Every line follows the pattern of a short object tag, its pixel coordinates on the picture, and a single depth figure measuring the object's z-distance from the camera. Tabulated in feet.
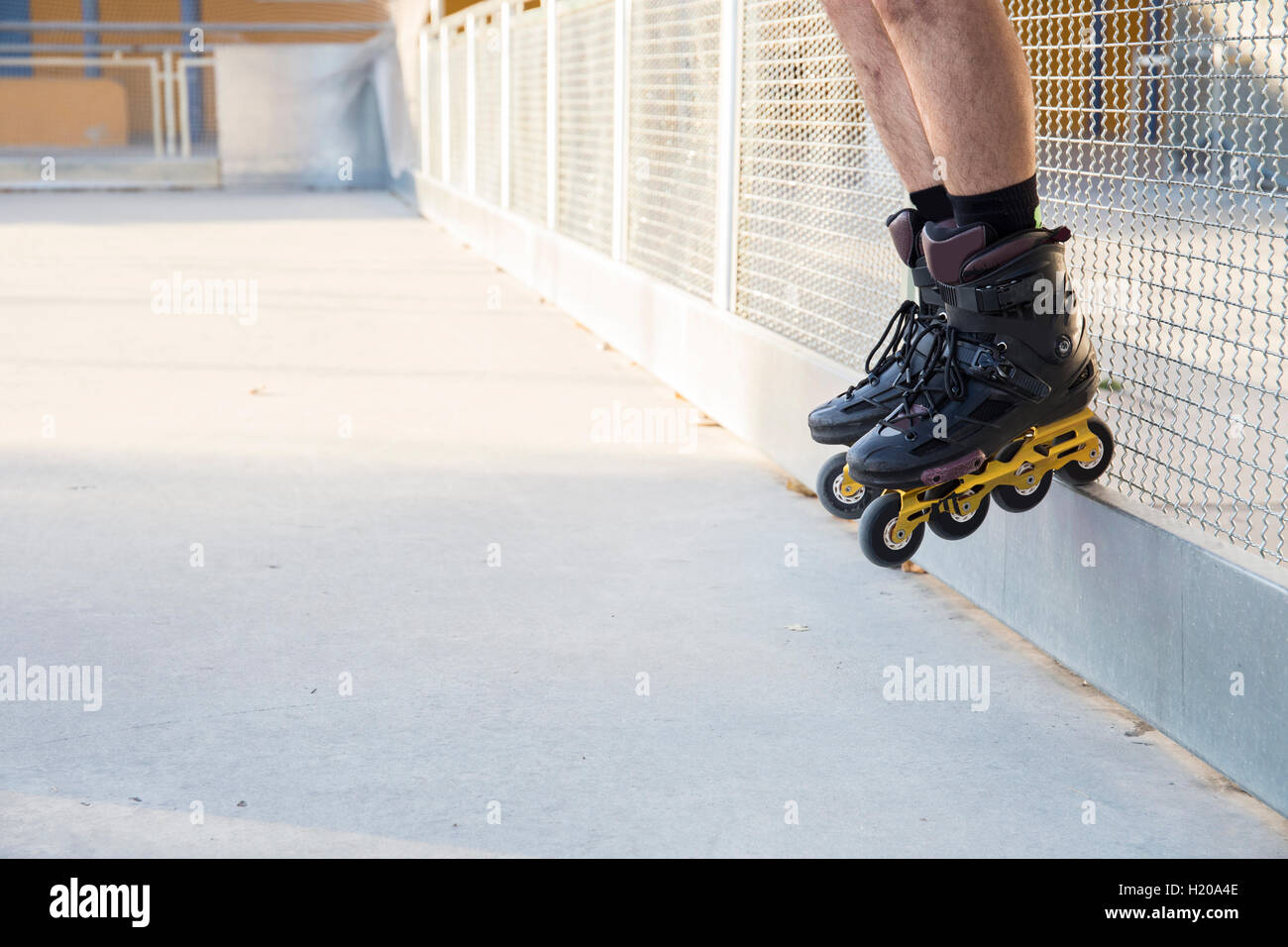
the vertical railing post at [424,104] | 47.55
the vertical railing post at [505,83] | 31.01
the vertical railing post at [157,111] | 64.28
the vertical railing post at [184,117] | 62.54
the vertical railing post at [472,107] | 36.24
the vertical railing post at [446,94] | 41.50
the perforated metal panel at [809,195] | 13.04
